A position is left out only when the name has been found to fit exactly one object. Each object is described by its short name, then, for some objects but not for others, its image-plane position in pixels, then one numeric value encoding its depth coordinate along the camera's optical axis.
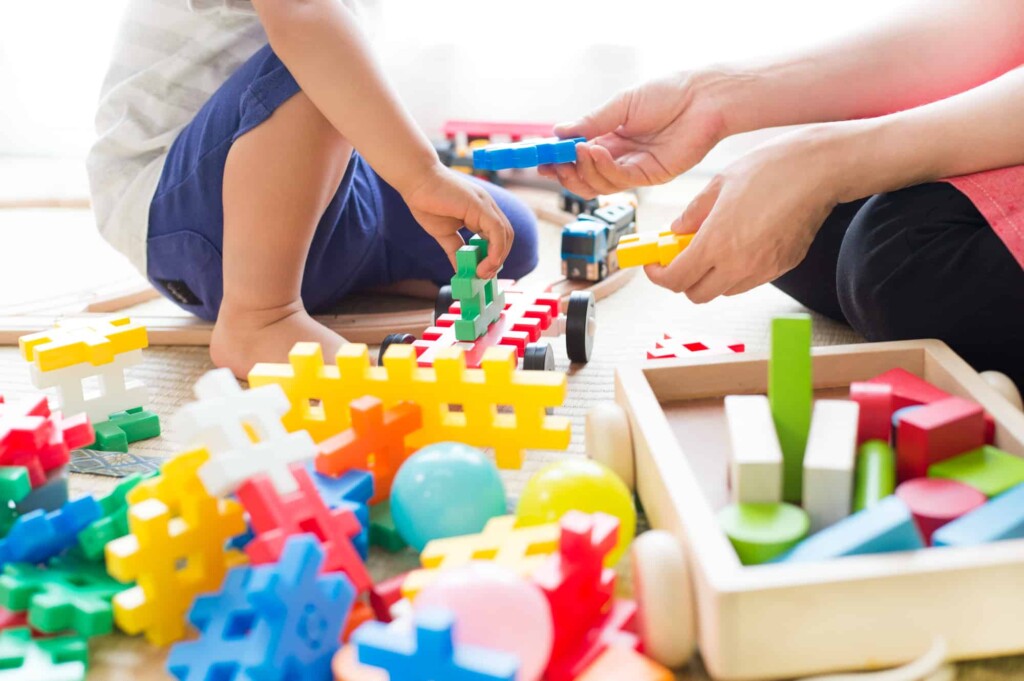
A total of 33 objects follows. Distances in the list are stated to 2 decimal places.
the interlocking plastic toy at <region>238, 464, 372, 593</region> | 0.58
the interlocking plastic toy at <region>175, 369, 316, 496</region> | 0.57
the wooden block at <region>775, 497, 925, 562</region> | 0.51
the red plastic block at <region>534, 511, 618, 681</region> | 0.53
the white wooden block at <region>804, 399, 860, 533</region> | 0.56
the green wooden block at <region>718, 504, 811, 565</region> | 0.54
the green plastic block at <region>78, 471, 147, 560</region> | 0.62
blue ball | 0.63
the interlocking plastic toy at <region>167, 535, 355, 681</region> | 0.50
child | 0.93
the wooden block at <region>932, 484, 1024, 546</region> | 0.52
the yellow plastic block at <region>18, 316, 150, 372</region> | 0.83
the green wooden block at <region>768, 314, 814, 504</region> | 0.62
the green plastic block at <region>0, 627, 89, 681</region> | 0.54
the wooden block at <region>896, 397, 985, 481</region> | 0.60
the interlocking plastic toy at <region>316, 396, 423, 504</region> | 0.69
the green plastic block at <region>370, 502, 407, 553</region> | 0.67
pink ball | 0.50
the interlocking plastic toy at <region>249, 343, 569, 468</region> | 0.73
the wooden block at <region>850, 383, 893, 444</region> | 0.63
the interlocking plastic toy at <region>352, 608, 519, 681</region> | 0.46
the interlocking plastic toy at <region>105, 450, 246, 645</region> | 0.57
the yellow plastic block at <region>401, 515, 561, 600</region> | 0.56
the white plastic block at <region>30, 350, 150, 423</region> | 0.84
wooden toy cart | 0.50
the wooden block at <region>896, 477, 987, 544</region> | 0.56
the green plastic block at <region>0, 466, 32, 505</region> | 0.62
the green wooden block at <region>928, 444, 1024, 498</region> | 0.57
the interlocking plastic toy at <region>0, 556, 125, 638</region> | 0.57
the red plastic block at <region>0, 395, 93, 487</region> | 0.64
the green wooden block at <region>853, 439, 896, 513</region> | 0.58
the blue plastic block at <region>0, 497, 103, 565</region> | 0.61
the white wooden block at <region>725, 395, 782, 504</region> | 0.56
